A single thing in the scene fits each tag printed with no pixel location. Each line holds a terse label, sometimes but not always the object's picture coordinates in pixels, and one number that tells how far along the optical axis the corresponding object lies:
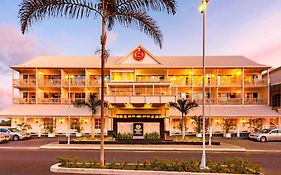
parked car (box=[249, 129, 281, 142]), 22.46
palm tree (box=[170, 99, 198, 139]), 22.36
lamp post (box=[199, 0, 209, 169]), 9.86
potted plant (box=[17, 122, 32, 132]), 26.60
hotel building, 26.95
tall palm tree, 8.79
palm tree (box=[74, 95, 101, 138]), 23.59
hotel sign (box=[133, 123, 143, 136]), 21.25
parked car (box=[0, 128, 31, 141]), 23.57
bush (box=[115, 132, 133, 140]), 20.46
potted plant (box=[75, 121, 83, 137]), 25.34
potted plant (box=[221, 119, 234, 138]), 25.54
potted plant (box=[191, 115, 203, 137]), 23.49
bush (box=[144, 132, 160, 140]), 20.56
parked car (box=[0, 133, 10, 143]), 21.40
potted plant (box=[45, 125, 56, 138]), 26.23
